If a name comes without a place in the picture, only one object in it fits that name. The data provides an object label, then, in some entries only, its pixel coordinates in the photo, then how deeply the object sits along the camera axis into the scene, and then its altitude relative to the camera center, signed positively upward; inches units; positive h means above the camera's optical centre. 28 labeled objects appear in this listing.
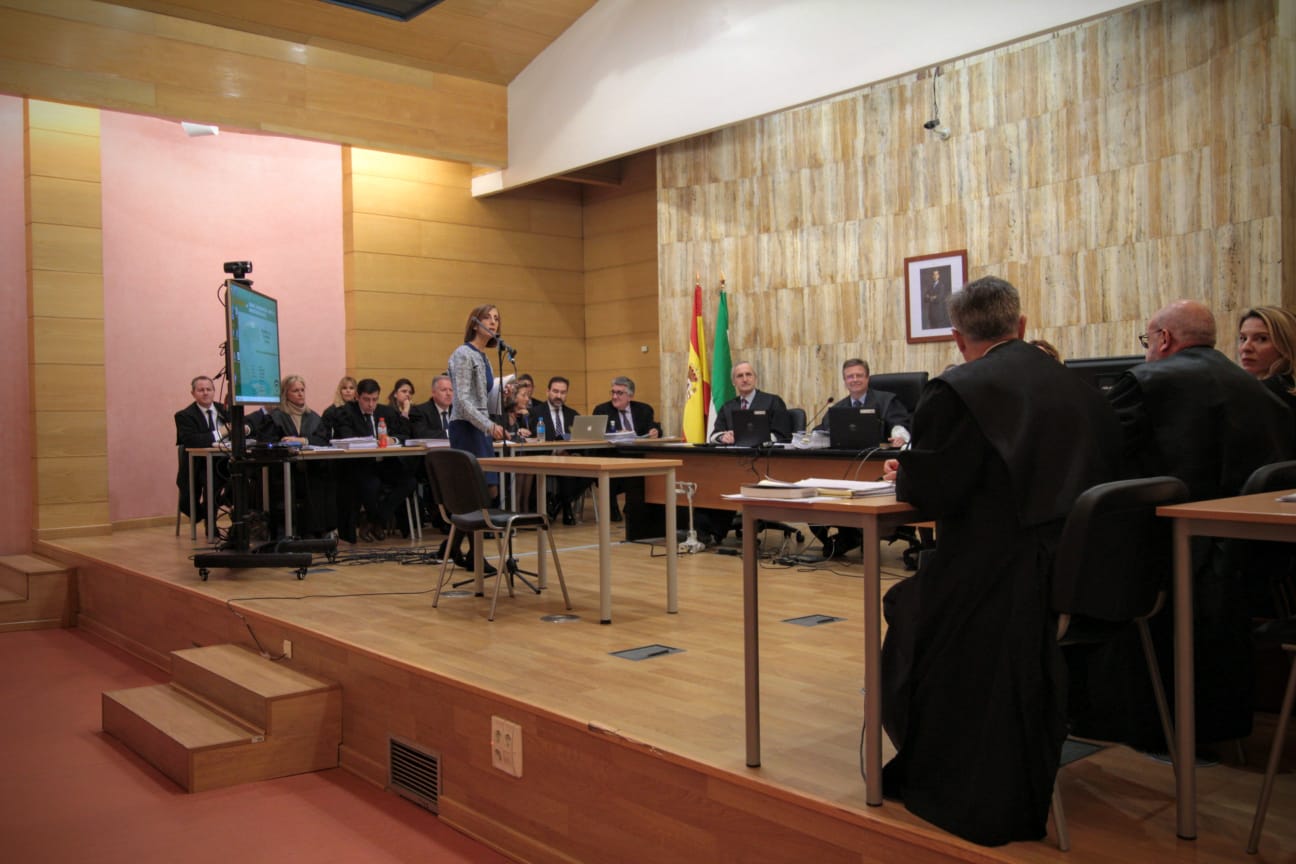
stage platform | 84.9 -30.7
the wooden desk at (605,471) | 165.0 -6.7
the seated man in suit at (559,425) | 320.5 +1.5
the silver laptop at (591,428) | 294.5 +0.2
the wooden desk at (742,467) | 224.1 -9.3
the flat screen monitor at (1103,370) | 158.7 +7.6
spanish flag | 350.3 +12.6
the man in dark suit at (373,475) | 293.3 -11.8
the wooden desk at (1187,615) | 75.5 -14.5
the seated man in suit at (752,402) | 271.3 +6.6
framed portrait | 293.7 +37.4
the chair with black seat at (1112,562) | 78.0 -10.7
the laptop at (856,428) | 226.2 -0.9
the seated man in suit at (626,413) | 343.9 +5.0
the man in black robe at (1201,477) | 98.6 -5.6
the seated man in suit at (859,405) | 239.1 +2.8
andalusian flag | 353.1 +20.2
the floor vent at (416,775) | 129.6 -43.0
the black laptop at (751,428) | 244.2 -0.4
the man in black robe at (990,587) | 78.7 -12.8
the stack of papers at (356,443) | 270.2 -2.6
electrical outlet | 116.5 -35.1
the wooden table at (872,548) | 84.0 -10.0
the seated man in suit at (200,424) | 304.7 +3.4
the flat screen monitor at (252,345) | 211.5 +18.9
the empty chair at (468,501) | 173.0 -11.7
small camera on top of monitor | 218.4 +34.5
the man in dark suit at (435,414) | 314.5 +5.4
